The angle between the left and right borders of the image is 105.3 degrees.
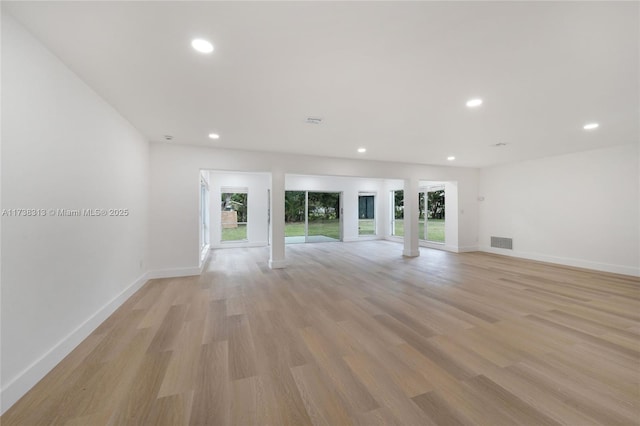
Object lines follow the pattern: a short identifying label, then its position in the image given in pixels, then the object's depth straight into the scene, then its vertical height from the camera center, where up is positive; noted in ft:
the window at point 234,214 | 27.66 -0.02
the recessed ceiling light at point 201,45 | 6.06 +4.30
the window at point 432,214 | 28.17 -0.11
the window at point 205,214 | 23.25 -0.01
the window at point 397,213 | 34.04 +0.03
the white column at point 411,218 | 23.16 -0.47
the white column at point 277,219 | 18.17 -0.40
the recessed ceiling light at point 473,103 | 9.46 +4.37
